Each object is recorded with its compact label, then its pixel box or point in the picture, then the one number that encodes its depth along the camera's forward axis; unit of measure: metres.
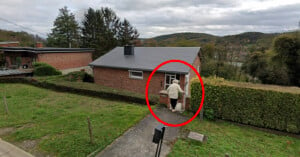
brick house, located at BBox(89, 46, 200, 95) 11.83
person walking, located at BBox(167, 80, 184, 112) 6.11
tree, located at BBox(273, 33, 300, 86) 13.41
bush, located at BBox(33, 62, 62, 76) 15.07
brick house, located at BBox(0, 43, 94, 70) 17.20
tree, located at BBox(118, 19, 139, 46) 36.75
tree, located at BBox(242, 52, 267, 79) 17.81
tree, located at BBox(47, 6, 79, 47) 39.72
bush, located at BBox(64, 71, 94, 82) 14.08
